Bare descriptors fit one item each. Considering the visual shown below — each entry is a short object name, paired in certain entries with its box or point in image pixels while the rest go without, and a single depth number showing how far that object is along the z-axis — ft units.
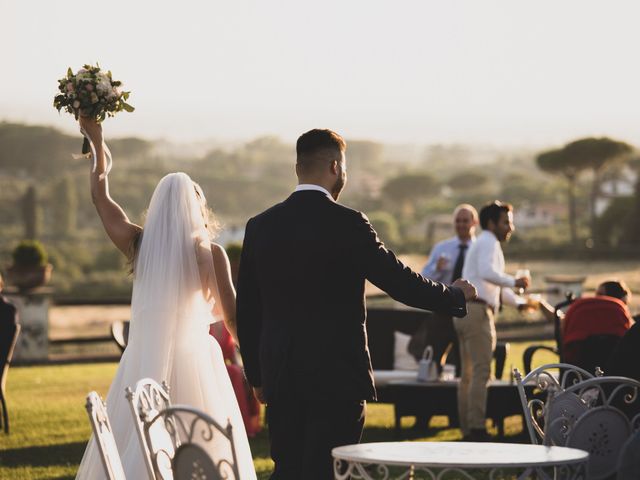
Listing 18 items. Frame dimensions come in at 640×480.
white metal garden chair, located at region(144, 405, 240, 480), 18.45
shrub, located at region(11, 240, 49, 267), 95.66
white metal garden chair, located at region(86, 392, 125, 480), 20.72
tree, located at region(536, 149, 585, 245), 357.95
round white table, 19.49
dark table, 51.97
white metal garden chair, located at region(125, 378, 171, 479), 20.79
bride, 31.63
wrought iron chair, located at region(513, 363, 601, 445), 25.21
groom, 22.88
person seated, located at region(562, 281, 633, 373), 40.66
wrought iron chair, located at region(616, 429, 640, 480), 21.19
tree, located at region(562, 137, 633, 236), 340.73
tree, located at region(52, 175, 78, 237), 468.71
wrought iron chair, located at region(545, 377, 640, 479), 23.71
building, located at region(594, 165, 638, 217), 356.94
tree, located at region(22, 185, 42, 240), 441.75
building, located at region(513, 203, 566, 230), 384.91
